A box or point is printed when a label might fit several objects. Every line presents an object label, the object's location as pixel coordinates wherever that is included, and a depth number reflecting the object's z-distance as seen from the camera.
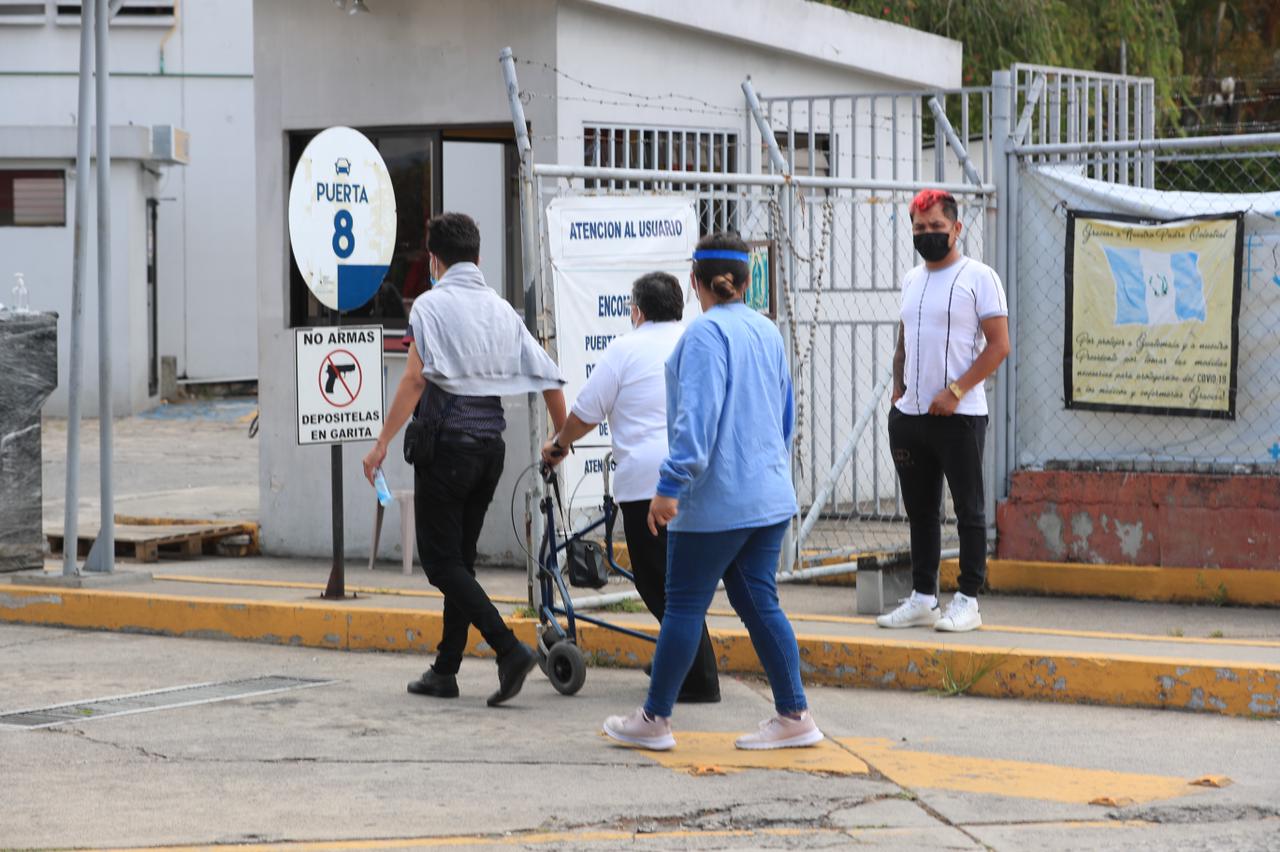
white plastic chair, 10.95
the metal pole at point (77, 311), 10.15
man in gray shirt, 7.46
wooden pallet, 11.81
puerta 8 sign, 9.57
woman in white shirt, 7.32
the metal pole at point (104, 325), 10.22
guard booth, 11.00
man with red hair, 8.23
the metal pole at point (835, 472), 10.09
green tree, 19.33
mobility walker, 7.46
